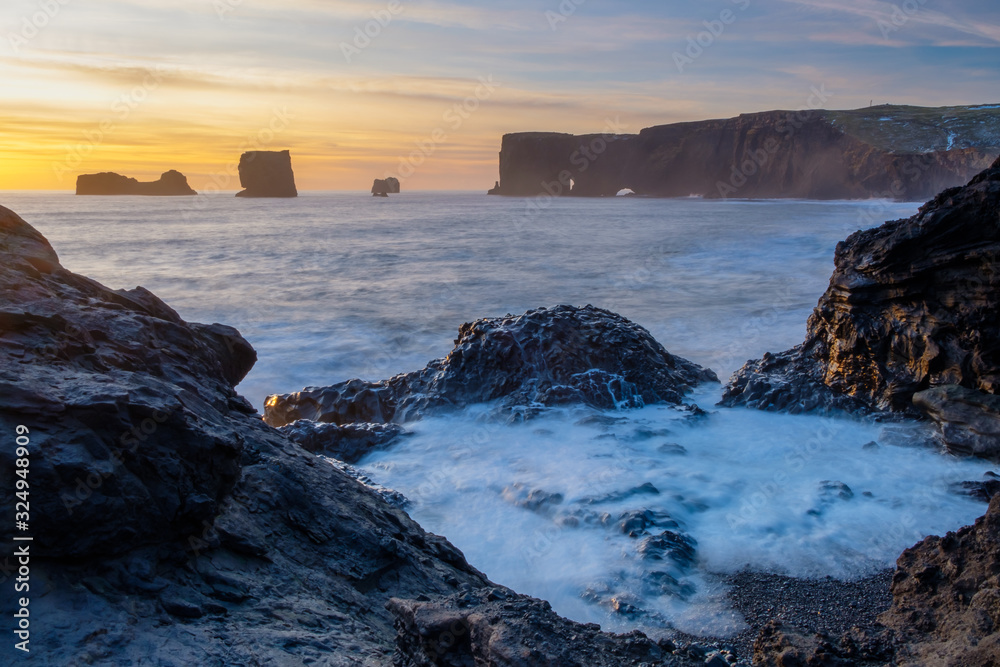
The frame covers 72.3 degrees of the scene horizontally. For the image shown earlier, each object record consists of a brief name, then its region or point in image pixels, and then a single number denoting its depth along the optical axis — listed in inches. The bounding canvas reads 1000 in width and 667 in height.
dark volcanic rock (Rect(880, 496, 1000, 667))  123.2
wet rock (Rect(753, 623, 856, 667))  126.0
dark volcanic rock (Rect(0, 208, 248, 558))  106.0
